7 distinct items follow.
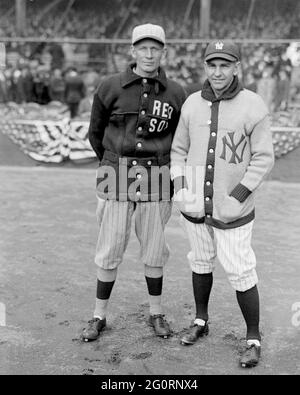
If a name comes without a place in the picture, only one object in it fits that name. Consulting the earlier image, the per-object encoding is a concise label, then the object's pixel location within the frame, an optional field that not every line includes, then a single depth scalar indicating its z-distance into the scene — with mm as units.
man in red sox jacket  3375
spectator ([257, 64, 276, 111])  9430
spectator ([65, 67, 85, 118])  9977
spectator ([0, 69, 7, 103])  10172
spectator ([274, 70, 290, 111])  9320
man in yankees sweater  3133
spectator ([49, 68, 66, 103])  10219
